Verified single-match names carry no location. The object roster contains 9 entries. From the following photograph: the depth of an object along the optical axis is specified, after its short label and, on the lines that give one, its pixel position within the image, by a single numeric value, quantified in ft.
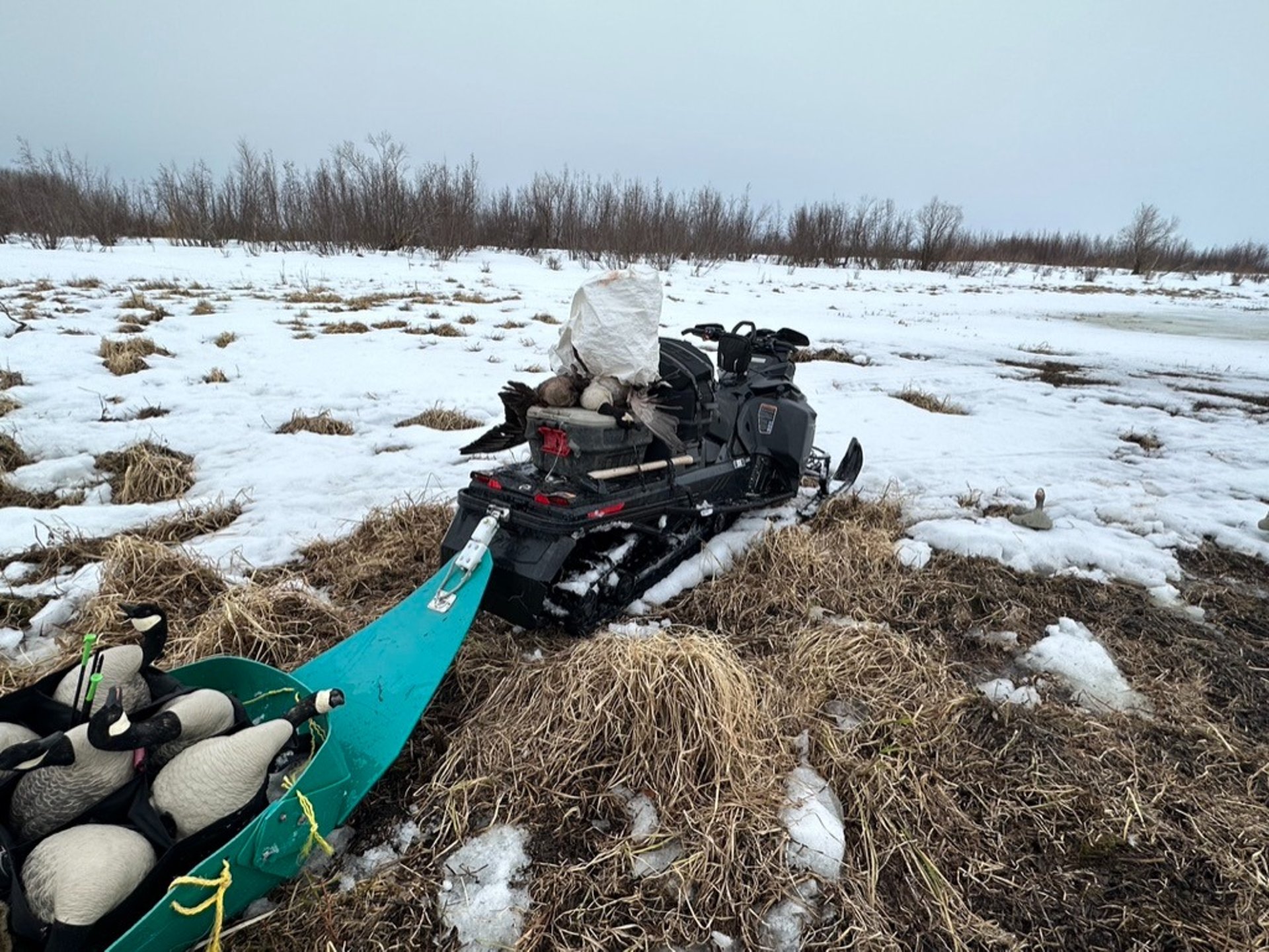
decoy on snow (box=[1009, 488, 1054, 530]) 13.03
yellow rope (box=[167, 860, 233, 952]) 4.67
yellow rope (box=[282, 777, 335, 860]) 5.49
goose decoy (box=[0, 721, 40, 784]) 5.22
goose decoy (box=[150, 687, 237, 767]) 5.63
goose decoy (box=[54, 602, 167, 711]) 5.85
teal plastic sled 4.97
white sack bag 9.04
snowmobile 8.57
